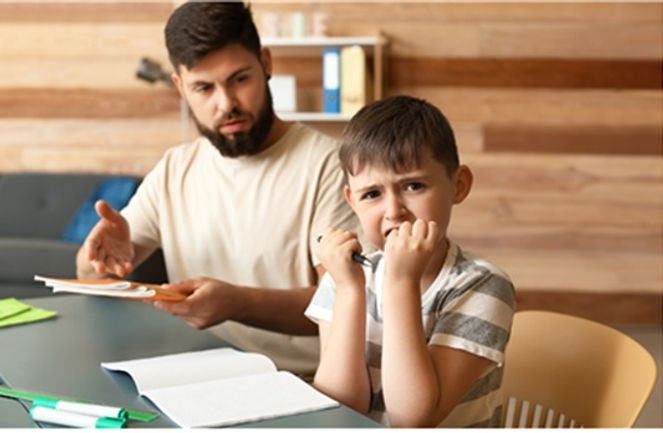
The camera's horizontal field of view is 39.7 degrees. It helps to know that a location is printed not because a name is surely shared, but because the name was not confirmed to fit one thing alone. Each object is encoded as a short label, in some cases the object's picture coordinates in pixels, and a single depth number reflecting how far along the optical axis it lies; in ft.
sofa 16.03
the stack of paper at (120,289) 5.23
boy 4.18
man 6.66
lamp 16.12
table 4.03
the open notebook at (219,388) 3.95
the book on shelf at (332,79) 15.08
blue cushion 15.04
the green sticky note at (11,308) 5.96
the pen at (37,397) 3.96
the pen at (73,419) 3.84
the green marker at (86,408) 3.88
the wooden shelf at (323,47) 15.14
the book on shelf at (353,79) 14.88
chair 4.96
